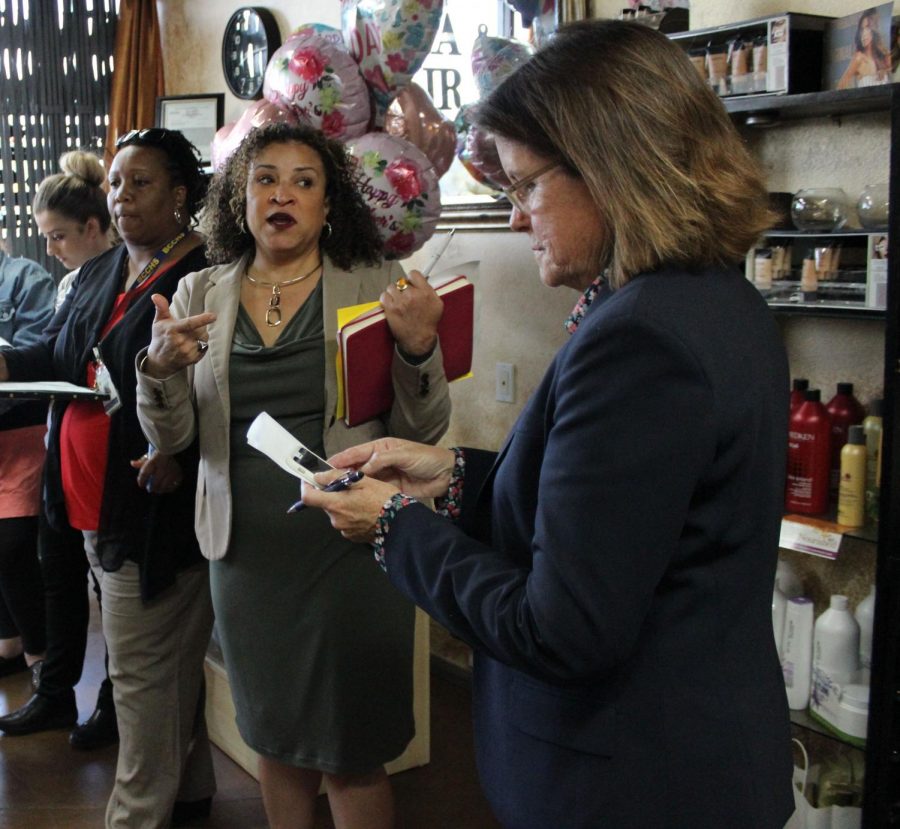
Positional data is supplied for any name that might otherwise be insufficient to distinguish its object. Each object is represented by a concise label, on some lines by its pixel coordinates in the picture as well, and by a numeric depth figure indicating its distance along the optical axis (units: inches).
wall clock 172.4
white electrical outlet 127.7
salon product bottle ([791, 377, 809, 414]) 83.7
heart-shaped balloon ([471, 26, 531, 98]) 100.5
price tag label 78.4
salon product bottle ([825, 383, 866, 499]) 83.1
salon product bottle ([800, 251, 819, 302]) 81.5
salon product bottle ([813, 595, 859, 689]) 83.6
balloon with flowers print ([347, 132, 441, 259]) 97.2
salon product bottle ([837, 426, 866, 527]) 78.8
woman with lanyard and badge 91.0
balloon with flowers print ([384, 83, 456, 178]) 105.3
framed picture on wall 188.4
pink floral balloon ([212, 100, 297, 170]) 102.9
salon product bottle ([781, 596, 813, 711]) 86.0
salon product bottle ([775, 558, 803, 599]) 89.8
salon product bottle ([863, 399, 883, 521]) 79.0
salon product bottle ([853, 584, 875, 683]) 83.1
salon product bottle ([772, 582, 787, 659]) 88.5
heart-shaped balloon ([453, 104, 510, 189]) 90.0
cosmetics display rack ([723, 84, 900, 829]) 71.8
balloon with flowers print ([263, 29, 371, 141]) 100.1
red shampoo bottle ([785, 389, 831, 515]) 82.0
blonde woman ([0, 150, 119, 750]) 123.2
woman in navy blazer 37.5
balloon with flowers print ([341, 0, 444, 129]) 99.7
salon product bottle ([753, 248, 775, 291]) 84.6
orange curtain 207.9
